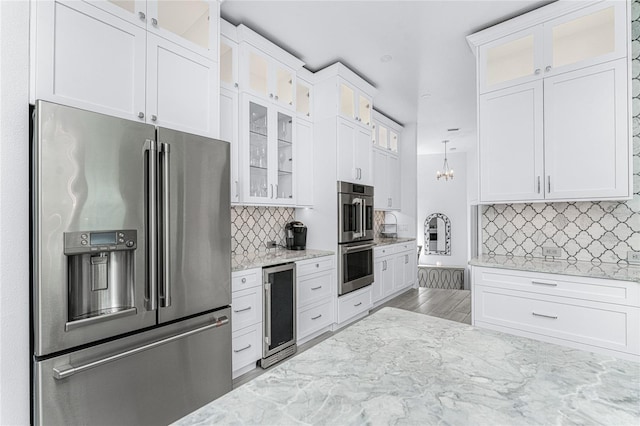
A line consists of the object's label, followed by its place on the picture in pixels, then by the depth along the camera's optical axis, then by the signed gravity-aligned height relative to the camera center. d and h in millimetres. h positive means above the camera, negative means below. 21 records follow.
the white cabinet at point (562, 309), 1914 -698
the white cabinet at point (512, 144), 2443 +596
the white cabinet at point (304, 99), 3490 +1370
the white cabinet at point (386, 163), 4941 +878
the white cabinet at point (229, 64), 2623 +1345
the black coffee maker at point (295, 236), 3479 -272
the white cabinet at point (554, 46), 2182 +1366
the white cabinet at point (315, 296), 3025 -895
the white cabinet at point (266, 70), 2742 +1457
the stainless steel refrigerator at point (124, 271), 1304 -301
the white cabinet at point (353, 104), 3562 +1395
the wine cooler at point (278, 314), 2578 -919
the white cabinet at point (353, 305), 3496 -1157
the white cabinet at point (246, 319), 2334 -870
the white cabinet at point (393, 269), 4305 -918
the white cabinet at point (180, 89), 1826 +829
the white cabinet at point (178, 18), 1714 +1248
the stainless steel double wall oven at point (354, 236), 3426 -284
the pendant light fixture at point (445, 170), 7125 +1183
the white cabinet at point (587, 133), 2131 +600
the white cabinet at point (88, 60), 1412 +804
